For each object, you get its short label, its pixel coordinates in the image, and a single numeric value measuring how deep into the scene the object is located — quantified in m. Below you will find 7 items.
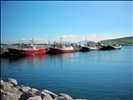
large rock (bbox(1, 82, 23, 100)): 6.69
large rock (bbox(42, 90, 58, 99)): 7.32
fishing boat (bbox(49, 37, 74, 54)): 43.32
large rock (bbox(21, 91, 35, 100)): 6.90
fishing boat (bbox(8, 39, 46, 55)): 36.19
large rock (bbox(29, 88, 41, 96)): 7.47
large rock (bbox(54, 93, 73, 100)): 6.27
